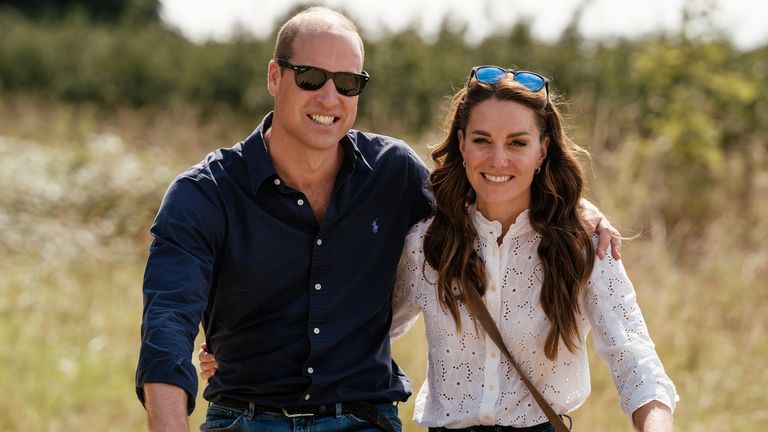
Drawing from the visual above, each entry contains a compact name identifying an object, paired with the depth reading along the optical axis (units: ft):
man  25.59
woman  25.02
